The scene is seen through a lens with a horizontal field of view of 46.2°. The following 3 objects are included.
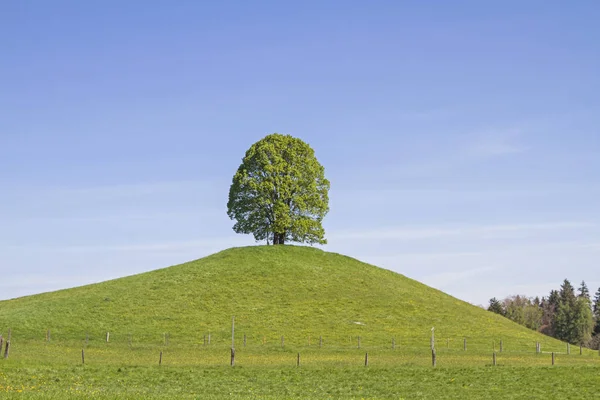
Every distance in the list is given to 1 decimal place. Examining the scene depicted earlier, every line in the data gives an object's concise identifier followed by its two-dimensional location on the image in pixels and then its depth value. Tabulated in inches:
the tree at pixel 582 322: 6889.8
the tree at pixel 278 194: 4820.4
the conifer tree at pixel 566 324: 6894.7
